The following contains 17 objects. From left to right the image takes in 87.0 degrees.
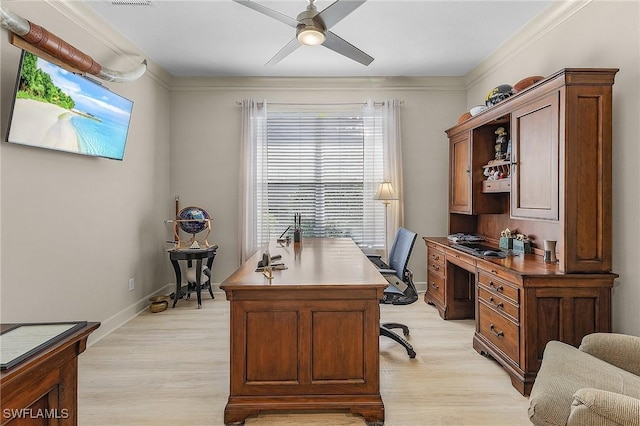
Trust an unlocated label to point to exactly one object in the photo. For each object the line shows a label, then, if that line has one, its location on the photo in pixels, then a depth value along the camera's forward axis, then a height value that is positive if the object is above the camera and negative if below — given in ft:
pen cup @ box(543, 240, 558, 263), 8.16 -0.89
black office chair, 8.94 -1.91
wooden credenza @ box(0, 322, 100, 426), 2.87 -1.65
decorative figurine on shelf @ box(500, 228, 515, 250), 10.15 -0.76
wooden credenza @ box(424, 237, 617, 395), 7.03 -2.05
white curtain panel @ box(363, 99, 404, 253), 14.82 +2.87
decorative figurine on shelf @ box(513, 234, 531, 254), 9.46 -0.84
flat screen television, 7.14 +2.44
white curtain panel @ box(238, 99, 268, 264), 14.80 +1.85
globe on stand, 13.52 -0.46
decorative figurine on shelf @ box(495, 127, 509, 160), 10.74 +2.28
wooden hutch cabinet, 7.03 -0.16
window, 14.85 +1.93
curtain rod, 15.03 +4.87
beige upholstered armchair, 4.00 -2.40
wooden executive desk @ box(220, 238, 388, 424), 6.24 -2.56
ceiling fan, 6.98 +4.26
